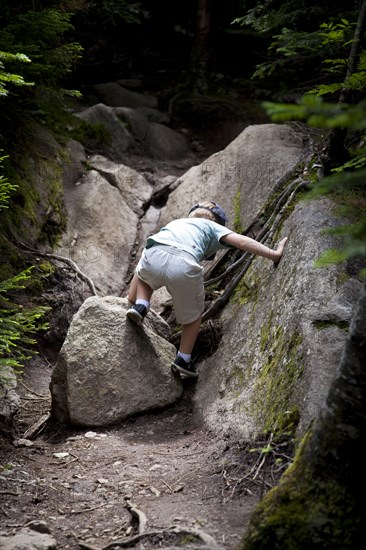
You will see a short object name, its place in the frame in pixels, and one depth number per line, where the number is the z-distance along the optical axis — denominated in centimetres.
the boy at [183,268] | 500
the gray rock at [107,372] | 476
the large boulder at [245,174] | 641
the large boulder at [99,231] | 709
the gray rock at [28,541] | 269
